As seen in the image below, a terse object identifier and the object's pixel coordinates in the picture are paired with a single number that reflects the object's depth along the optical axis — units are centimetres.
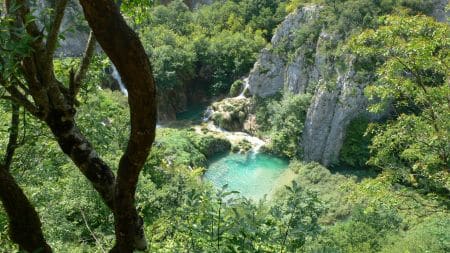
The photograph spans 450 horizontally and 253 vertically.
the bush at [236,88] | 3591
